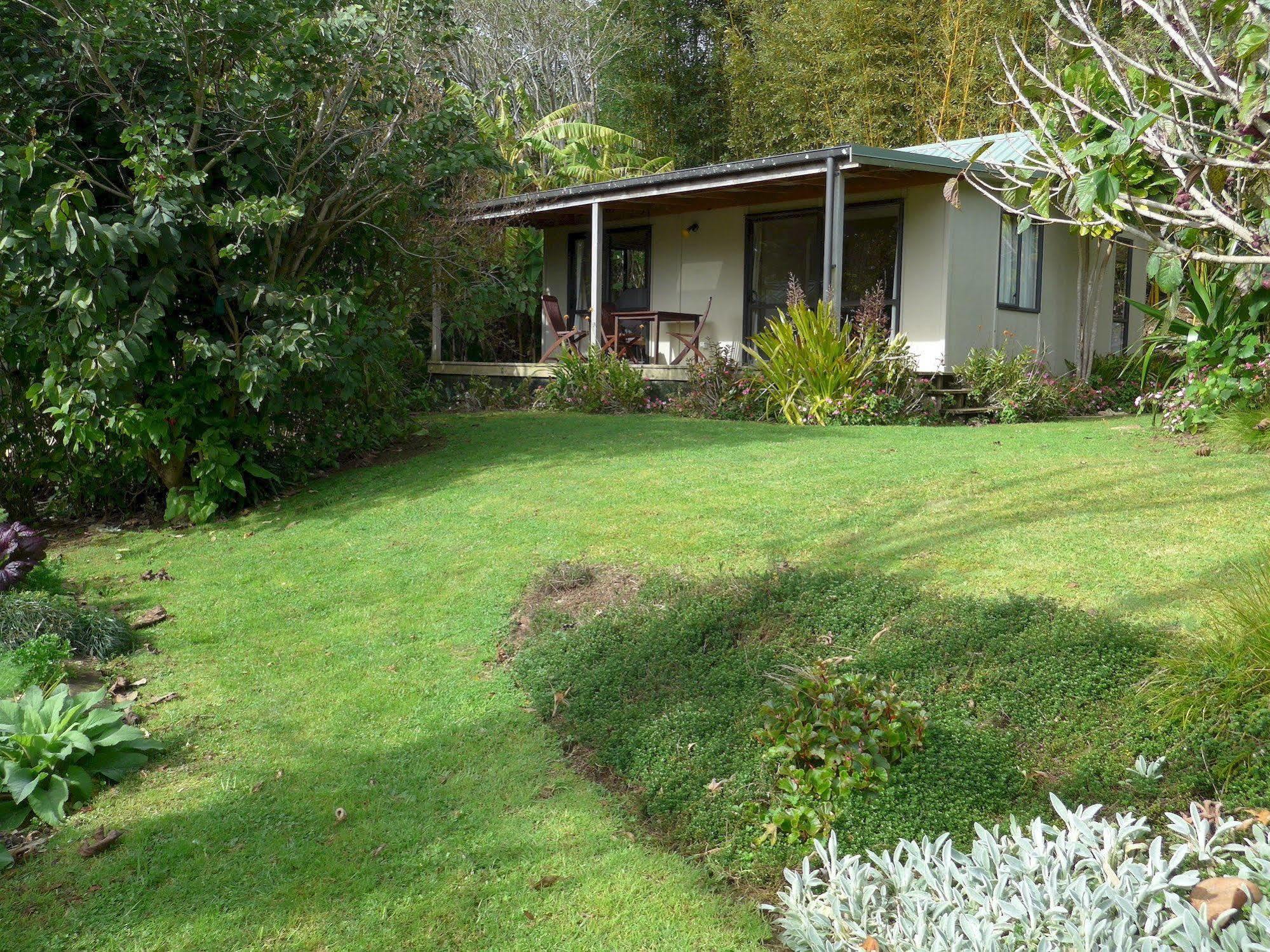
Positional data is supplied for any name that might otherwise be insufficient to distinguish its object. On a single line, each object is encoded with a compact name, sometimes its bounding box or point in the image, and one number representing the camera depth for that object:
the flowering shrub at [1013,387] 11.35
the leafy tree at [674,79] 25.92
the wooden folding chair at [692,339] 13.52
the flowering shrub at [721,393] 11.11
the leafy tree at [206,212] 6.47
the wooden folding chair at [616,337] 13.73
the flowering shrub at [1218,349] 7.38
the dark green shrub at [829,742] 3.22
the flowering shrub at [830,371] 10.12
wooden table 13.62
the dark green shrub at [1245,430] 6.95
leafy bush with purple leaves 5.45
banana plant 20.70
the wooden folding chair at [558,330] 13.93
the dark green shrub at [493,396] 13.69
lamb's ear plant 2.20
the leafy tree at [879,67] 18.62
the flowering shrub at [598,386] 12.00
